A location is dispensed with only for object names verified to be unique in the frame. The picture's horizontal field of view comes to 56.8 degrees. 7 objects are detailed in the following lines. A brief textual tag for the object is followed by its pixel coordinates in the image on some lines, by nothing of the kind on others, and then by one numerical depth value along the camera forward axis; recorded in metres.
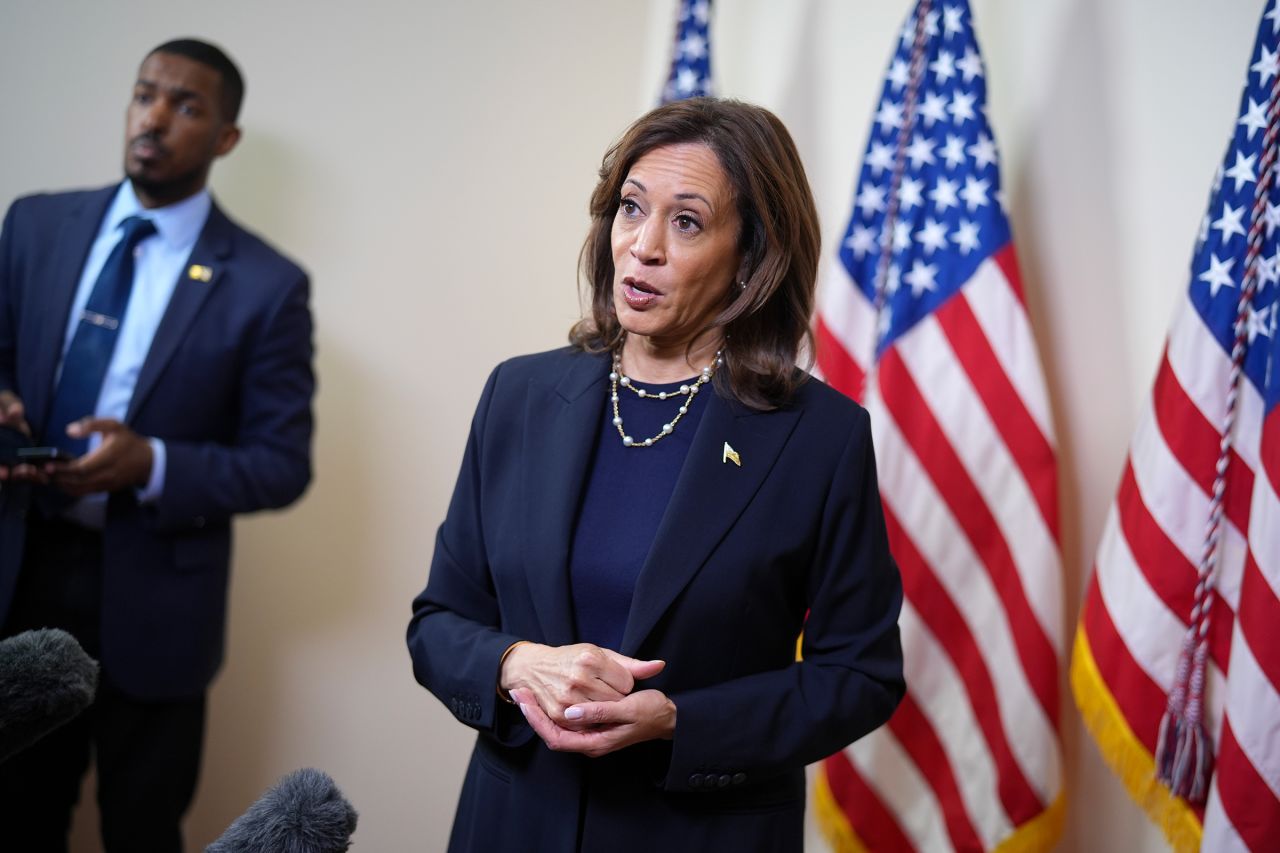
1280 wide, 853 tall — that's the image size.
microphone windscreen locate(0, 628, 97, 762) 1.01
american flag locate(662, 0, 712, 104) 3.04
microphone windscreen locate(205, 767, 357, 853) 0.89
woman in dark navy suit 1.46
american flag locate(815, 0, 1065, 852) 2.29
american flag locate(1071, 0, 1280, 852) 1.83
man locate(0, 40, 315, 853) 2.45
